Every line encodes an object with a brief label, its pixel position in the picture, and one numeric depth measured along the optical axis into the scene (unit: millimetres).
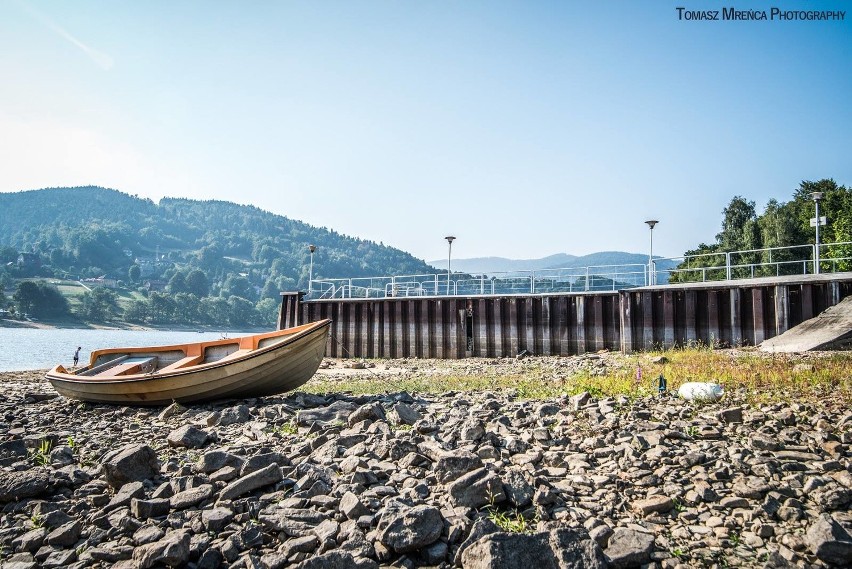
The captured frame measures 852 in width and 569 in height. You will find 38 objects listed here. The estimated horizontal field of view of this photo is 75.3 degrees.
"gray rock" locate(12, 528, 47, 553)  5848
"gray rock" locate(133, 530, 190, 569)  5230
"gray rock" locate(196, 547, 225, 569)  5199
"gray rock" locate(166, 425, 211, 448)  8625
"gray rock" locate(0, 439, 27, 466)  8472
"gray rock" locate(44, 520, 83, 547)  5820
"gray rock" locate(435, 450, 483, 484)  6341
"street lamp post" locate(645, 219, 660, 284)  26269
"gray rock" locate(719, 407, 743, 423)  8032
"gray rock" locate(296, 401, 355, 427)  9539
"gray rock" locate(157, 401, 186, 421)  12031
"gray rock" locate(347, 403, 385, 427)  9086
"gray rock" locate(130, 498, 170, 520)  6133
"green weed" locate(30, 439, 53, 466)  8484
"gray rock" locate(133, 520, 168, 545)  5652
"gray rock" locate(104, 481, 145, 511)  6434
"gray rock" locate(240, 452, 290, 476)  6871
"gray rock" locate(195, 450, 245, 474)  7184
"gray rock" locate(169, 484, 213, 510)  6297
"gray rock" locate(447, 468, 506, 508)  5832
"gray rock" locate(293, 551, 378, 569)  4852
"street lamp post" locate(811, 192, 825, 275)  24766
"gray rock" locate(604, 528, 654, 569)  4891
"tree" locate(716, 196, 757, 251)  72625
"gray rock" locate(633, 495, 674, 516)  5734
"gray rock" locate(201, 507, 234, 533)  5789
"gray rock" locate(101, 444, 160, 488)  6980
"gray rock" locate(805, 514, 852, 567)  4828
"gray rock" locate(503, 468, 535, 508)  5852
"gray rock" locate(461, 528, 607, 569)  4645
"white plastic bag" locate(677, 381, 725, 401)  9500
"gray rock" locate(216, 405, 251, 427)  10303
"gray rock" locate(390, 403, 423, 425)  9086
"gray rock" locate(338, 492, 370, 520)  5684
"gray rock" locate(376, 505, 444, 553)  5121
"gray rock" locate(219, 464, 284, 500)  6395
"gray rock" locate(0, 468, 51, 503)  6840
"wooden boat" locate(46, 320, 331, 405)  12922
